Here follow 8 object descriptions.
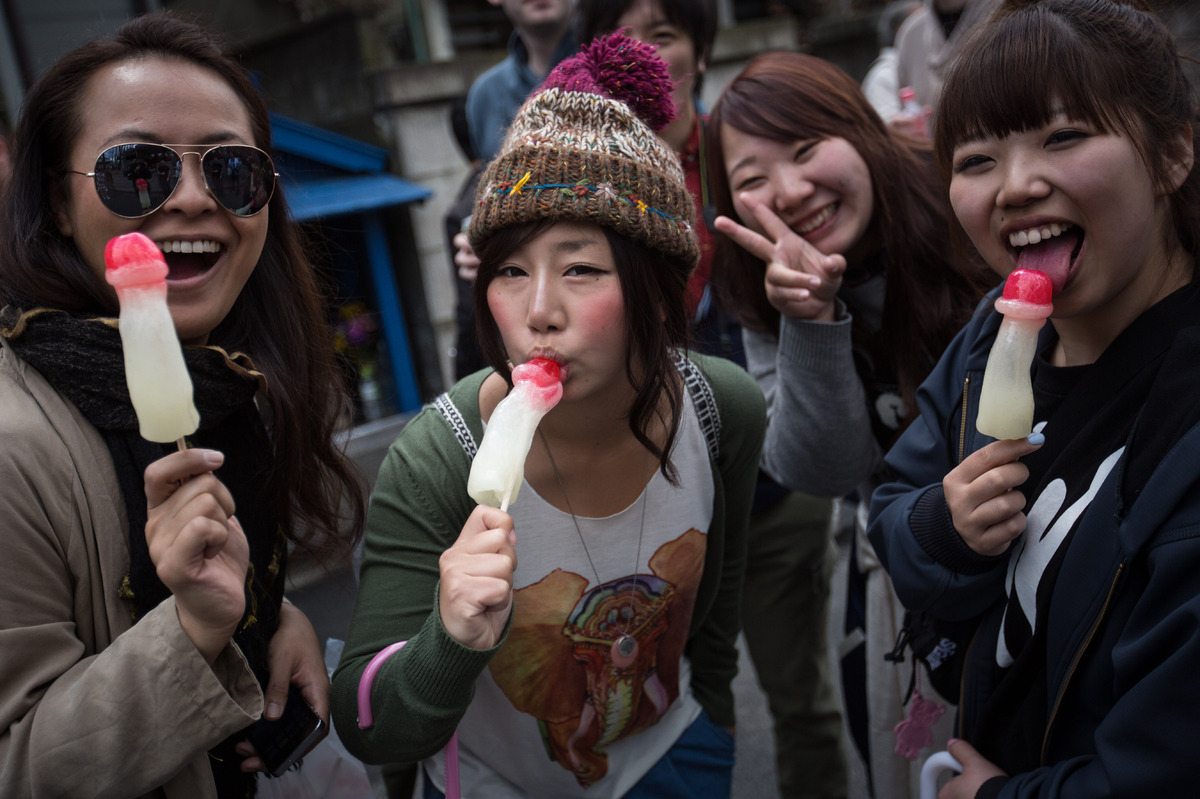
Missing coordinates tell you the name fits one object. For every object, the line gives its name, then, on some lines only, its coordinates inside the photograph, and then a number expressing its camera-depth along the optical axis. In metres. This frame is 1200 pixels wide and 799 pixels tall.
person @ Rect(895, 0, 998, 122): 4.21
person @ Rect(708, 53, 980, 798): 2.34
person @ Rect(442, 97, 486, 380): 3.40
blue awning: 6.77
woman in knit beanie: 1.63
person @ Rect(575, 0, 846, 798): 3.09
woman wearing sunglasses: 1.34
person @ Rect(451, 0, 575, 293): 3.76
